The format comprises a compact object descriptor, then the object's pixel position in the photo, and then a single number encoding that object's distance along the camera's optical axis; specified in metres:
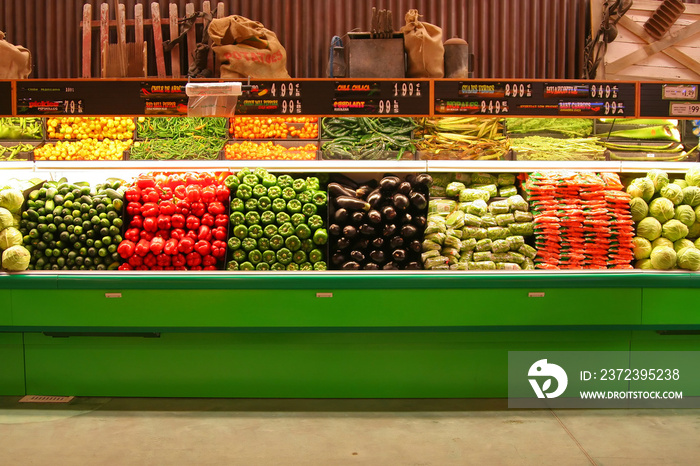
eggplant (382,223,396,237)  4.50
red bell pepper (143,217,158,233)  4.50
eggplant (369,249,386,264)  4.48
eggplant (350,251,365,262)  4.48
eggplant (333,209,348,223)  4.54
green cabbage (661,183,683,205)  4.63
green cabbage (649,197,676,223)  4.59
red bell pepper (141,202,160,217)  4.54
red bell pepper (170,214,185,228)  4.52
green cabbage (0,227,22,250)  4.23
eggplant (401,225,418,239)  4.50
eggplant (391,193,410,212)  4.53
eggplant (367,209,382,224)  4.49
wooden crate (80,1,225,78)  6.54
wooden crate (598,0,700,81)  6.53
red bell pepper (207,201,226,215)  4.59
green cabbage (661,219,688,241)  4.50
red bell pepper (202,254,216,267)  4.44
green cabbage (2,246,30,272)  4.13
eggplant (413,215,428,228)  4.58
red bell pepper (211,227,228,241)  4.50
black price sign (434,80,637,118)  4.87
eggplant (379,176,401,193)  4.68
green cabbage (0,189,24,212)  4.35
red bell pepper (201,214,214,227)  4.56
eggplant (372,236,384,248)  4.49
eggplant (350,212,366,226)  4.54
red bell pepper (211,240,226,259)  4.44
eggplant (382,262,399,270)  4.48
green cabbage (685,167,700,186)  4.74
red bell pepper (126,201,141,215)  4.56
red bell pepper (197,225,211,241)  4.48
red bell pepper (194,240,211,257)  4.42
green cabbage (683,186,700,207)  4.65
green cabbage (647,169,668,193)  4.71
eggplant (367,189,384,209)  4.62
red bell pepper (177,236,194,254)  4.41
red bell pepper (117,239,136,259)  4.37
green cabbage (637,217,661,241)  4.56
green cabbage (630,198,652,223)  4.66
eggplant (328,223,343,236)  4.50
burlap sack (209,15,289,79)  5.16
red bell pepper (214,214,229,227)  4.56
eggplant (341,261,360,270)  4.43
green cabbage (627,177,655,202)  4.69
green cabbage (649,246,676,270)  4.31
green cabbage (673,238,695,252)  4.48
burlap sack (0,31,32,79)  5.25
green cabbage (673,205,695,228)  4.59
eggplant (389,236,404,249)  4.50
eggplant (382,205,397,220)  4.52
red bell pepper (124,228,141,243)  4.47
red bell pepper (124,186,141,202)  4.61
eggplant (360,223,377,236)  4.50
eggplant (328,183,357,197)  4.77
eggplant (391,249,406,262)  4.46
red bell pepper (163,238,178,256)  4.39
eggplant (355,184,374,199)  4.76
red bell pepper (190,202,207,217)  4.60
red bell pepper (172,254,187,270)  4.41
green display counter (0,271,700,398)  4.05
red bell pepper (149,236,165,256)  4.38
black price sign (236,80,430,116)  4.87
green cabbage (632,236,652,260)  4.56
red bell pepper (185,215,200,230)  4.54
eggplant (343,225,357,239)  4.50
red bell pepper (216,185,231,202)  4.67
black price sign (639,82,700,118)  4.93
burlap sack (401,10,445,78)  5.20
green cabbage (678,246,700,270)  4.28
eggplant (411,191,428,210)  4.54
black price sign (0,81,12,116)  4.92
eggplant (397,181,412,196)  4.67
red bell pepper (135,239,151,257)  4.38
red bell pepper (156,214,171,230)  4.50
